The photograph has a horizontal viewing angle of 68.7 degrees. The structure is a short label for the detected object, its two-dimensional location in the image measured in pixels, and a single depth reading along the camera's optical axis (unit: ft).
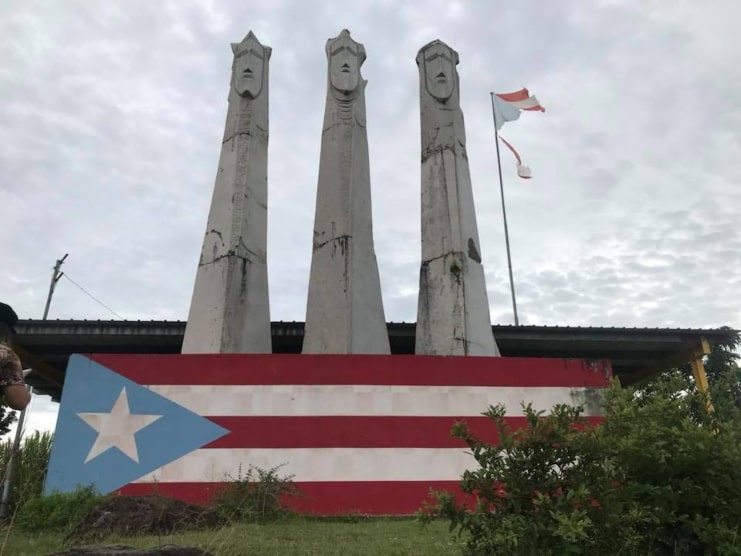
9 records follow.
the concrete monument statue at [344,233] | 44.01
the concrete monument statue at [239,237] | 43.09
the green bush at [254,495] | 27.58
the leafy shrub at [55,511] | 26.25
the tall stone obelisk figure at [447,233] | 43.04
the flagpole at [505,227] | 70.74
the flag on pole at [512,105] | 77.30
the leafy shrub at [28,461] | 33.58
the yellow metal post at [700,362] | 47.75
